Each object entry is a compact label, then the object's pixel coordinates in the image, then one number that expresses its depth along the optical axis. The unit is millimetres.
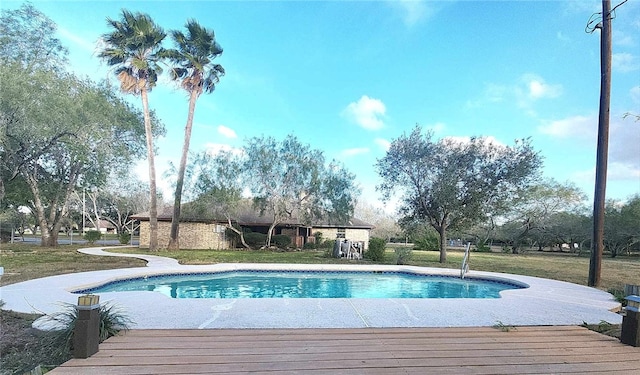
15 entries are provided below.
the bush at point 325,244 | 22938
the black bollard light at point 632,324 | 3707
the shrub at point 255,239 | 20886
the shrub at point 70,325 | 3217
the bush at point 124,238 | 24373
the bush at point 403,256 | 14202
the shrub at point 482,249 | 31469
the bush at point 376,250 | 15414
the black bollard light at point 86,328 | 3002
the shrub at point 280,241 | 21300
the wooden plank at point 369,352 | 3150
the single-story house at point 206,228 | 20984
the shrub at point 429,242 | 29141
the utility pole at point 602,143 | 8391
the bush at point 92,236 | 22917
